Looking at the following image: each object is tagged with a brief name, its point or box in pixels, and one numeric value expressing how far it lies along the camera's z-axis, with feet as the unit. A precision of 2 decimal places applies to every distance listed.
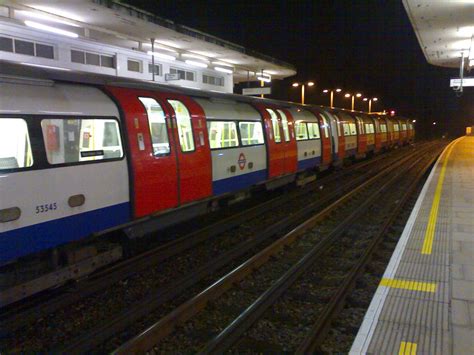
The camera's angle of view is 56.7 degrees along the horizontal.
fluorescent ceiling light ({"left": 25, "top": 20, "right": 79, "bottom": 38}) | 54.95
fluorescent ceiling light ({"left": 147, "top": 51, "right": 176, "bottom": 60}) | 77.25
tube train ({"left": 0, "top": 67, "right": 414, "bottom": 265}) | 16.47
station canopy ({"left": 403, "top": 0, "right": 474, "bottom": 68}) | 44.60
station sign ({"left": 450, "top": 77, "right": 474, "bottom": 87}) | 81.15
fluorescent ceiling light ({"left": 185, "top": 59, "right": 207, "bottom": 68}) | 96.01
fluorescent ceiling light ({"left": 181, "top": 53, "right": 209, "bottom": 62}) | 90.43
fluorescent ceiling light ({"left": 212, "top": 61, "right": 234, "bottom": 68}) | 100.86
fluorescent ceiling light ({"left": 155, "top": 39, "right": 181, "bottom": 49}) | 77.41
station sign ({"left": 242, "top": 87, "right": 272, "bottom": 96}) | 89.45
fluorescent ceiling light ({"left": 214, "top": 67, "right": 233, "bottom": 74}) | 108.25
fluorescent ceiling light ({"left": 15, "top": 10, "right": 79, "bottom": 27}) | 56.55
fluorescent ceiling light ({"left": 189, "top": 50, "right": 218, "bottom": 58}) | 88.56
